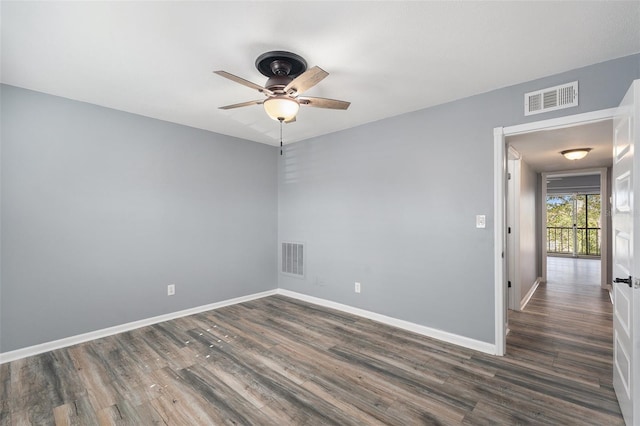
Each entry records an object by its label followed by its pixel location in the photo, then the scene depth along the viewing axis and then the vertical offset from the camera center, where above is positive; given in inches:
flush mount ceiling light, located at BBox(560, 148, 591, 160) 153.6 +34.7
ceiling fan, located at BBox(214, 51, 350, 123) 82.0 +36.3
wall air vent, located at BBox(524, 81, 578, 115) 92.8 +39.3
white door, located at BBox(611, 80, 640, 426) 62.1 -9.4
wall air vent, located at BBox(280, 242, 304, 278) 179.6 -27.9
